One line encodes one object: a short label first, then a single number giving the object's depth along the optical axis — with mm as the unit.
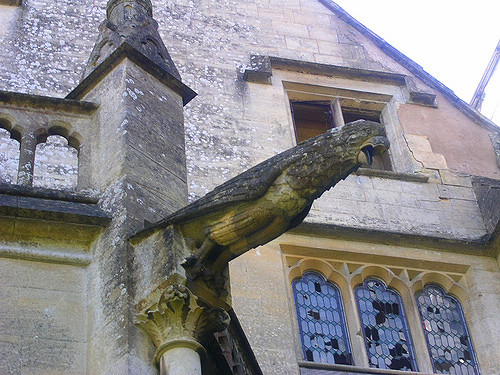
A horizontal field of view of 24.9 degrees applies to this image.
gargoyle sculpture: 5578
